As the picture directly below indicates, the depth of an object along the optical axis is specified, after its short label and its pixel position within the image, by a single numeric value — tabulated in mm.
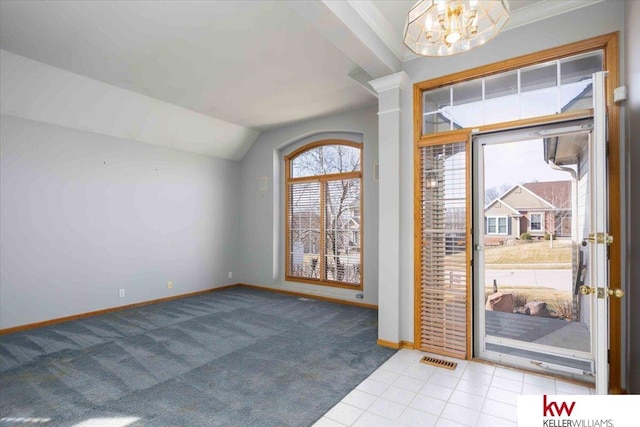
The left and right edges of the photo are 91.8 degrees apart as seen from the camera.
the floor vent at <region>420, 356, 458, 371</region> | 2848
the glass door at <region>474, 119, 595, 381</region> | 2645
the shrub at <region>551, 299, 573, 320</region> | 2711
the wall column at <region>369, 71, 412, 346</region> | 3305
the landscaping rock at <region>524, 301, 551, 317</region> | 2831
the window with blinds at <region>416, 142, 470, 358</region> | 3033
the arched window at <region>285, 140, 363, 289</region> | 5297
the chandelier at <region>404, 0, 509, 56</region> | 1502
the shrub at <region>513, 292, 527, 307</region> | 2928
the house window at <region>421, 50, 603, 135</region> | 2600
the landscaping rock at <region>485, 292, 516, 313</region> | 2990
